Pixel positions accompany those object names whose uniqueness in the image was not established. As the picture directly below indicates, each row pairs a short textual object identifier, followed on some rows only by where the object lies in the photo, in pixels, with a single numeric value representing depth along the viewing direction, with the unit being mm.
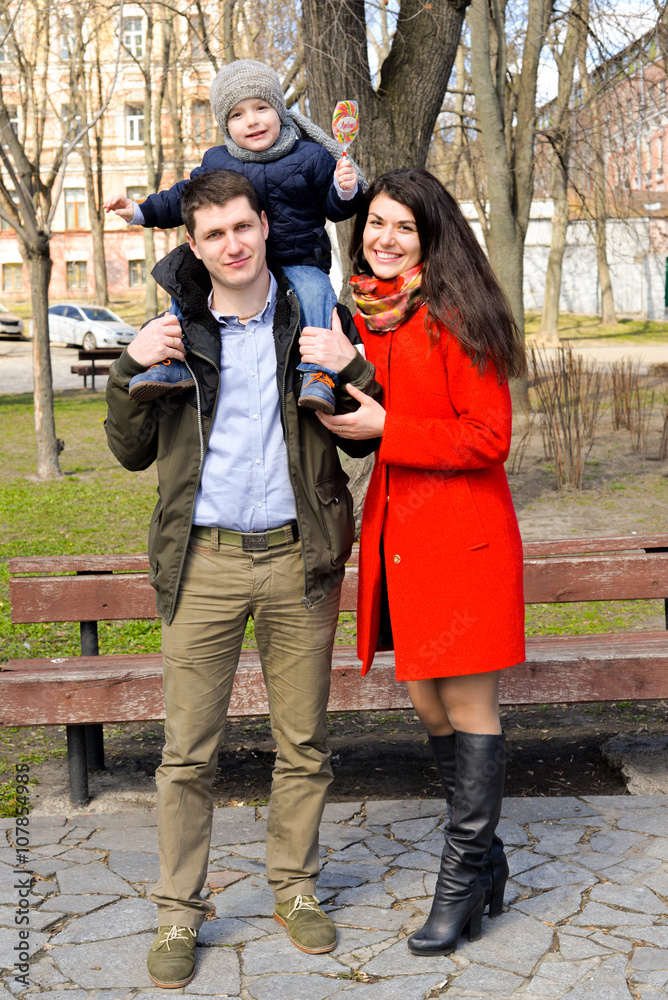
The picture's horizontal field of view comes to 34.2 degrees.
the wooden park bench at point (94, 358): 18766
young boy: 3025
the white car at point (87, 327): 28516
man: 2861
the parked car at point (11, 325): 31359
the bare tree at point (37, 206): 10539
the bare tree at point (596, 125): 12838
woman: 2822
